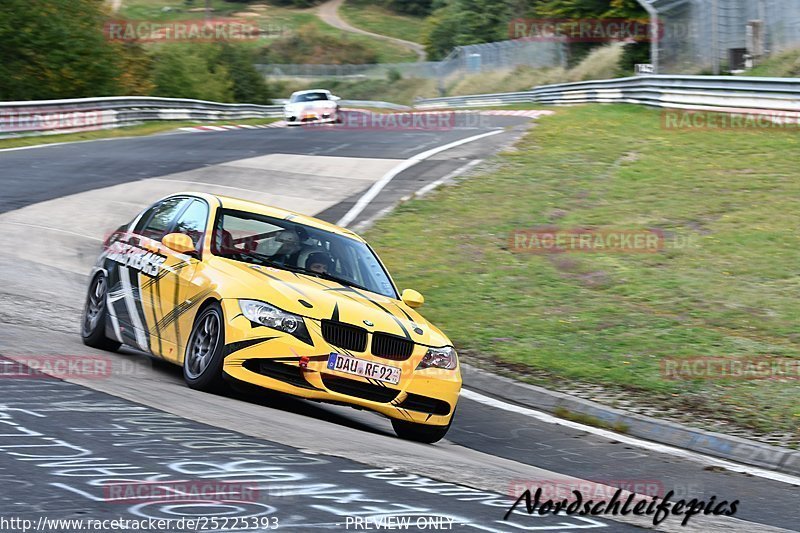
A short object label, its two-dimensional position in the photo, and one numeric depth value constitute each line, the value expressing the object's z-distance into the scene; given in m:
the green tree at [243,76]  72.75
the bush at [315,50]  113.31
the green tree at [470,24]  101.62
